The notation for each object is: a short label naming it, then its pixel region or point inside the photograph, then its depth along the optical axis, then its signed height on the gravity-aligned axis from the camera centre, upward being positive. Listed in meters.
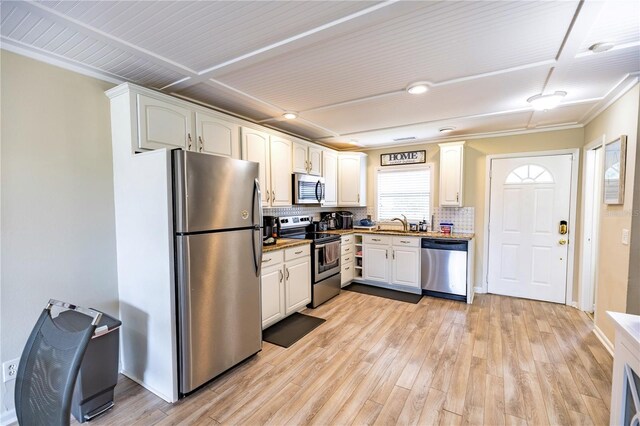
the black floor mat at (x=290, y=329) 2.86 -1.40
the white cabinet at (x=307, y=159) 3.84 +0.60
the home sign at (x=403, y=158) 4.62 +0.73
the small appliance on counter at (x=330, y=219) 4.59 -0.31
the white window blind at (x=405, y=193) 4.64 +0.13
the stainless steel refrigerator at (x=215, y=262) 1.95 -0.47
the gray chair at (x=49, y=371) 0.89 -0.58
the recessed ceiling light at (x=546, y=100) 2.58 +0.94
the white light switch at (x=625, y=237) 2.35 -0.30
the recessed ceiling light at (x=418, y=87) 2.38 +0.99
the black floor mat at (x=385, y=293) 4.03 -1.39
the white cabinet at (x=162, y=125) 2.16 +0.62
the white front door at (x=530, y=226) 3.75 -0.35
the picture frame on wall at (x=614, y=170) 2.44 +0.29
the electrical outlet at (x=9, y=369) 1.80 -1.09
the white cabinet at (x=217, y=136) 2.59 +0.63
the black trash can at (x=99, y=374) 1.80 -1.14
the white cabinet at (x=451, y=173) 4.18 +0.41
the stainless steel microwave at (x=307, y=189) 3.76 +0.17
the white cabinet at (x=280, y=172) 3.43 +0.37
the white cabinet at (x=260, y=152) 3.06 +0.55
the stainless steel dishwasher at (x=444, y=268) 3.86 -0.94
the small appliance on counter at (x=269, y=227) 3.30 -0.33
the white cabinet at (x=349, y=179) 4.87 +0.38
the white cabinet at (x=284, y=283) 2.93 -0.93
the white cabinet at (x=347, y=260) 4.36 -0.94
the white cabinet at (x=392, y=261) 4.15 -0.92
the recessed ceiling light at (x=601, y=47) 1.77 +0.99
